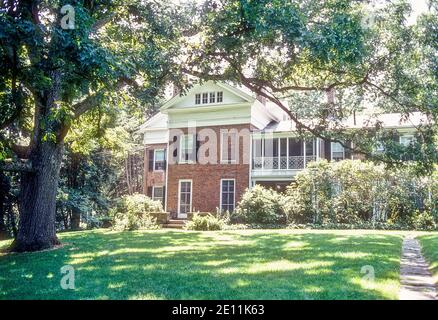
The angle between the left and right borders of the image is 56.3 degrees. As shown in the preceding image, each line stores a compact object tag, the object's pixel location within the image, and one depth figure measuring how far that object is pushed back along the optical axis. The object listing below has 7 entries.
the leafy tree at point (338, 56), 10.10
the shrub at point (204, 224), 20.17
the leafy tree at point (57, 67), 6.77
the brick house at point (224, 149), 26.50
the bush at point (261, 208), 22.27
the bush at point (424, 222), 19.53
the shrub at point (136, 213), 19.88
